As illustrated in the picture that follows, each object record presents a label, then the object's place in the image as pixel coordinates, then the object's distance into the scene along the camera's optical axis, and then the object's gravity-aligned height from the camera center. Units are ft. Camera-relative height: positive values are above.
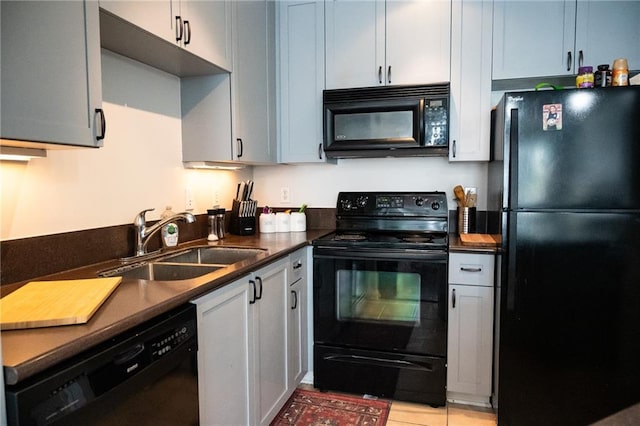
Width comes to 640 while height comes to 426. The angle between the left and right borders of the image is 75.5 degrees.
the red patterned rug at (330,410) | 7.06 -3.97
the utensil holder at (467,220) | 8.46 -0.67
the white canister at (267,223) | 9.02 -0.76
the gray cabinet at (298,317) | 7.30 -2.37
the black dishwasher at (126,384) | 2.76 -1.52
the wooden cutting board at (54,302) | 3.24 -1.00
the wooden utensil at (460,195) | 8.61 -0.16
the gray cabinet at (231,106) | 7.38 +1.50
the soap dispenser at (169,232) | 6.88 -0.73
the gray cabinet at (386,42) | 8.10 +2.94
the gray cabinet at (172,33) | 4.99 +2.08
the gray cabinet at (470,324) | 7.16 -2.39
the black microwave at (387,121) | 7.98 +1.33
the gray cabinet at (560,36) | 7.26 +2.74
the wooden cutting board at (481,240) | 7.14 -0.96
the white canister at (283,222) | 9.14 -0.75
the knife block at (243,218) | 8.73 -0.63
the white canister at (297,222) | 9.21 -0.75
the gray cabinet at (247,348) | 4.77 -2.16
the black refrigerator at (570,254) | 5.96 -0.99
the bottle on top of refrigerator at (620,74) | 6.24 +1.71
